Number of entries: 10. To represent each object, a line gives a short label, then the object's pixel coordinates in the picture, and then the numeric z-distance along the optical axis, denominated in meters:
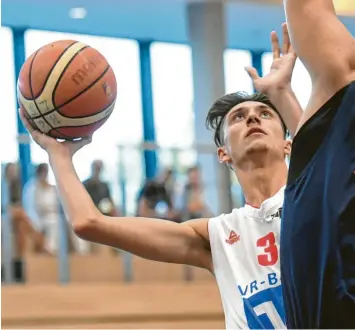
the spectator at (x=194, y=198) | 10.66
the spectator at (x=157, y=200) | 10.35
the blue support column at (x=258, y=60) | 18.22
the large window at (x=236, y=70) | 16.68
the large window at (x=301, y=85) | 12.62
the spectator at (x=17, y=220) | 9.48
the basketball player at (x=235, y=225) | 3.58
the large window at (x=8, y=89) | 14.65
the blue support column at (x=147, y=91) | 17.11
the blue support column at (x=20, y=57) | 14.41
